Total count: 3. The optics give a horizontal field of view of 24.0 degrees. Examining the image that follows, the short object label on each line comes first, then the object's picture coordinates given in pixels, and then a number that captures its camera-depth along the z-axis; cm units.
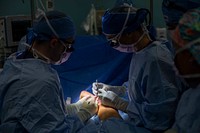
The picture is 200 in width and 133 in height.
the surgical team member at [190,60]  205
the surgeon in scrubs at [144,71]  243
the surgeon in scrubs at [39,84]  231
